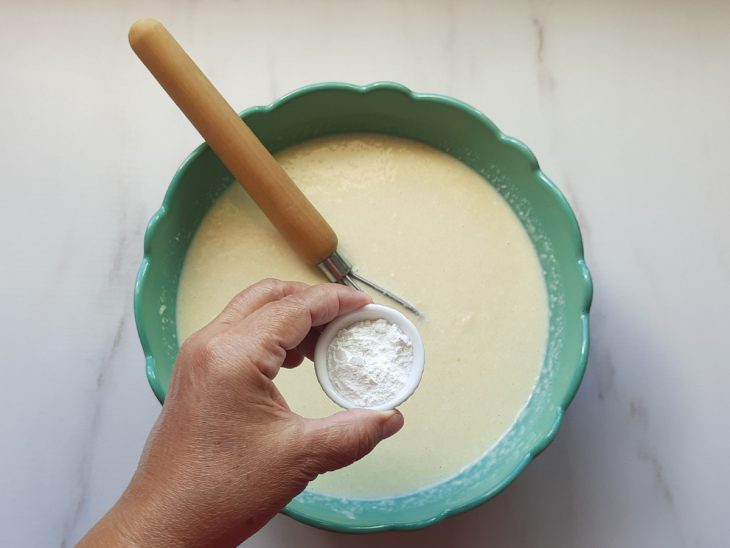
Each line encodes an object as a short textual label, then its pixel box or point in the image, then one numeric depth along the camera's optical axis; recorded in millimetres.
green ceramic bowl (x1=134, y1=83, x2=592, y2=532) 353
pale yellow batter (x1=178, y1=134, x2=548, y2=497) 377
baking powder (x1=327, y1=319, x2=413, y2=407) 305
